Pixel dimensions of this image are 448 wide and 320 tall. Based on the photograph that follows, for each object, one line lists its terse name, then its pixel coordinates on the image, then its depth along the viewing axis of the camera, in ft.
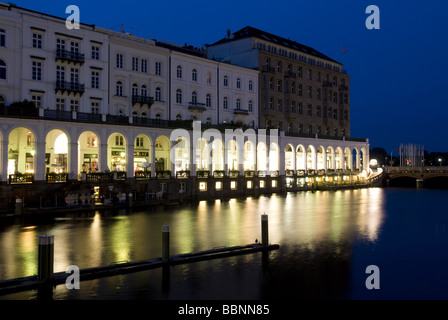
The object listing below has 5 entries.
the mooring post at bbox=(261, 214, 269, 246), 69.26
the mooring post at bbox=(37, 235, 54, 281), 47.91
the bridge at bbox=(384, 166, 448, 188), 318.45
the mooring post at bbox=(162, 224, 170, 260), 58.29
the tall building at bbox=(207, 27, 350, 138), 250.57
